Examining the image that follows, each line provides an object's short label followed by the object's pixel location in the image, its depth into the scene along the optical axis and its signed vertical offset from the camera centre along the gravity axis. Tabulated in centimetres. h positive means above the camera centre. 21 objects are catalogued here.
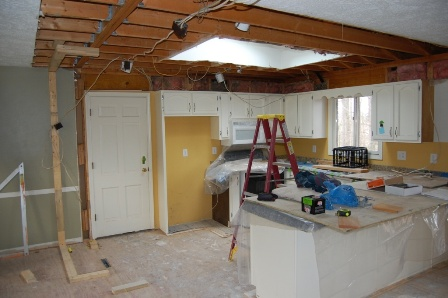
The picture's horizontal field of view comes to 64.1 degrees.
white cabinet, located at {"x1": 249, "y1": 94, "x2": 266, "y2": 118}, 578 +46
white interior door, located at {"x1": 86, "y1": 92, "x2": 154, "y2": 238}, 505 -39
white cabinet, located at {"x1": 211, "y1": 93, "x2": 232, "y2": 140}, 552 +26
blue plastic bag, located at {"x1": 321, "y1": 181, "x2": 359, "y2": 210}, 273 -50
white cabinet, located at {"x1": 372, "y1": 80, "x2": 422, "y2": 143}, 421 +23
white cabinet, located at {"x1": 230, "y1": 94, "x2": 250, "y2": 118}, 562 +45
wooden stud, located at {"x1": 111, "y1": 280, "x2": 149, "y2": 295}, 351 -151
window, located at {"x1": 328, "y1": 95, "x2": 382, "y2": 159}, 514 +10
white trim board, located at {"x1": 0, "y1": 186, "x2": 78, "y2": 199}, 448 -71
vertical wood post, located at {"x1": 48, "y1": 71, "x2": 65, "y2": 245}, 442 -31
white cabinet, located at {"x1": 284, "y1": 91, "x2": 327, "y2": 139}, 552 +27
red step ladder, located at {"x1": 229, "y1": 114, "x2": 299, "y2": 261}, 373 -15
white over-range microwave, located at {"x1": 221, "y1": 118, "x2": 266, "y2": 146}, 558 +3
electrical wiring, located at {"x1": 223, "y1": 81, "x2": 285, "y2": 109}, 564 +56
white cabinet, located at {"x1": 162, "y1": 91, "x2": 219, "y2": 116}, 512 +46
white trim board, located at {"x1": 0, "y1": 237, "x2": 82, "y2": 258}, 450 -143
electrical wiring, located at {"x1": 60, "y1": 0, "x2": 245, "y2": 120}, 224 +84
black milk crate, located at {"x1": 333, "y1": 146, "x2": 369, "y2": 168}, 497 -36
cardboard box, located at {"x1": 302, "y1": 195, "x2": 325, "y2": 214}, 252 -52
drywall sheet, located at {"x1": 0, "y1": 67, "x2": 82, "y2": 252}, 443 -12
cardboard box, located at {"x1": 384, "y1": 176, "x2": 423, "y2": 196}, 313 -52
